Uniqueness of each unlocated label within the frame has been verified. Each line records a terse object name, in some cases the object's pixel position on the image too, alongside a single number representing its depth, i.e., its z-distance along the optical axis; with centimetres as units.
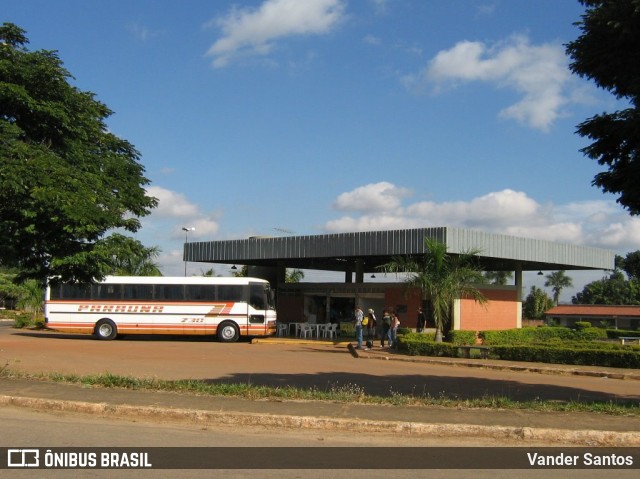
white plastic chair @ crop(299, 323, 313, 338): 3334
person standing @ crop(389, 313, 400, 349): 2577
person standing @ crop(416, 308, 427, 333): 2895
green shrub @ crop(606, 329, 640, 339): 4603
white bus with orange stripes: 3086
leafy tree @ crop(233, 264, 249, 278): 4541
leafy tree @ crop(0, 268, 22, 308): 6291
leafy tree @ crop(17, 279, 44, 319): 4922
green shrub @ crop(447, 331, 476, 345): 2730
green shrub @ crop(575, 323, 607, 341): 3711
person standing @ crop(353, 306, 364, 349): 2525
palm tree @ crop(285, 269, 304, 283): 5009
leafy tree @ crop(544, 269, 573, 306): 9469
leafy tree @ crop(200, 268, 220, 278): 4900
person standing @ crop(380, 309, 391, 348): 2681
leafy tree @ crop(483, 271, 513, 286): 6481
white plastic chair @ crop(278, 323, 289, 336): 3469
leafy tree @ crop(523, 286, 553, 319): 7819
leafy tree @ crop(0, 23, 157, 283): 1279
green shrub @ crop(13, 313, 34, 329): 4547
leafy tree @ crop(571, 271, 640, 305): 8688
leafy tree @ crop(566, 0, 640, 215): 987
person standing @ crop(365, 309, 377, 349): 2620
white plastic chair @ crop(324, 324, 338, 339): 3325
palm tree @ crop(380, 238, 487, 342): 2512
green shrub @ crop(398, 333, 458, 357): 2228
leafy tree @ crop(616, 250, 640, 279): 7712
